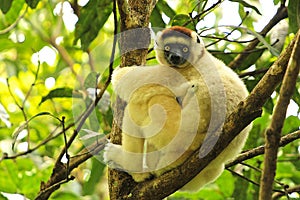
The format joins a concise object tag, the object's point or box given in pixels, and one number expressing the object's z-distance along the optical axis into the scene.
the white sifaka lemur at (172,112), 6.73
